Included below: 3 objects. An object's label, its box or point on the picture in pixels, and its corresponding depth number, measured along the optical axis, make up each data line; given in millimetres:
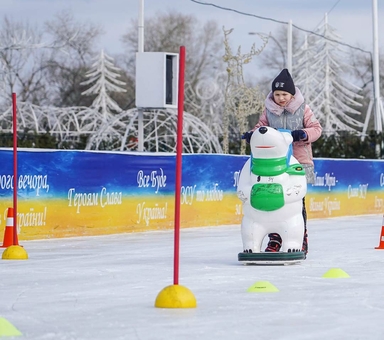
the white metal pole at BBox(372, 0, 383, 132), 37869
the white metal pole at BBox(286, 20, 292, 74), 38578
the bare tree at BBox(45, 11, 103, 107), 68062
